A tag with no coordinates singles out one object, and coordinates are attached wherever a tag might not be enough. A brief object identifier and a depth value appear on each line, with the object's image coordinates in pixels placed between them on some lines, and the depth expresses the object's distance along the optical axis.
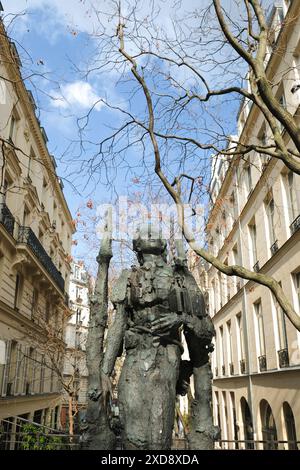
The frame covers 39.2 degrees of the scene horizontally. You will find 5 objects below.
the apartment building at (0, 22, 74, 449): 16.48
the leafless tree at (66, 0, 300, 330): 6.36
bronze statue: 3.48
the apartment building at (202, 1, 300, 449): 13.86
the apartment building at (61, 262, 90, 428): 22.02
